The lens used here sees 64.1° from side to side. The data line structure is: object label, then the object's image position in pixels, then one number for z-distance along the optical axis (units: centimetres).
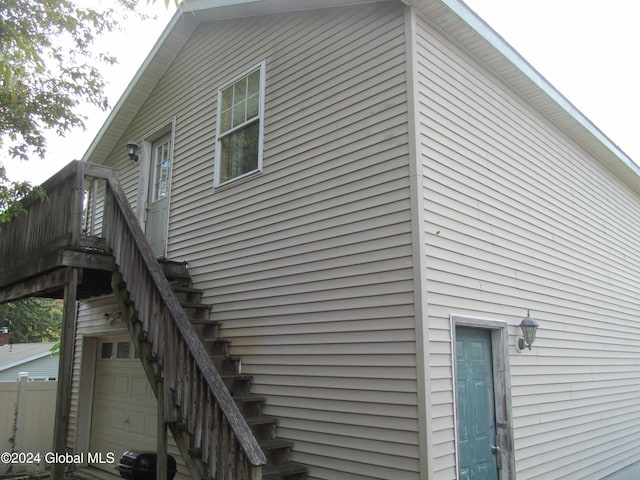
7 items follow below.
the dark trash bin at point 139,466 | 500
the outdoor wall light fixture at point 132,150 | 969
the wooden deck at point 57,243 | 602
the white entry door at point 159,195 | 862
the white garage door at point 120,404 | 816
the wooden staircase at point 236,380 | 515
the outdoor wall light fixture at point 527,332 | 581
